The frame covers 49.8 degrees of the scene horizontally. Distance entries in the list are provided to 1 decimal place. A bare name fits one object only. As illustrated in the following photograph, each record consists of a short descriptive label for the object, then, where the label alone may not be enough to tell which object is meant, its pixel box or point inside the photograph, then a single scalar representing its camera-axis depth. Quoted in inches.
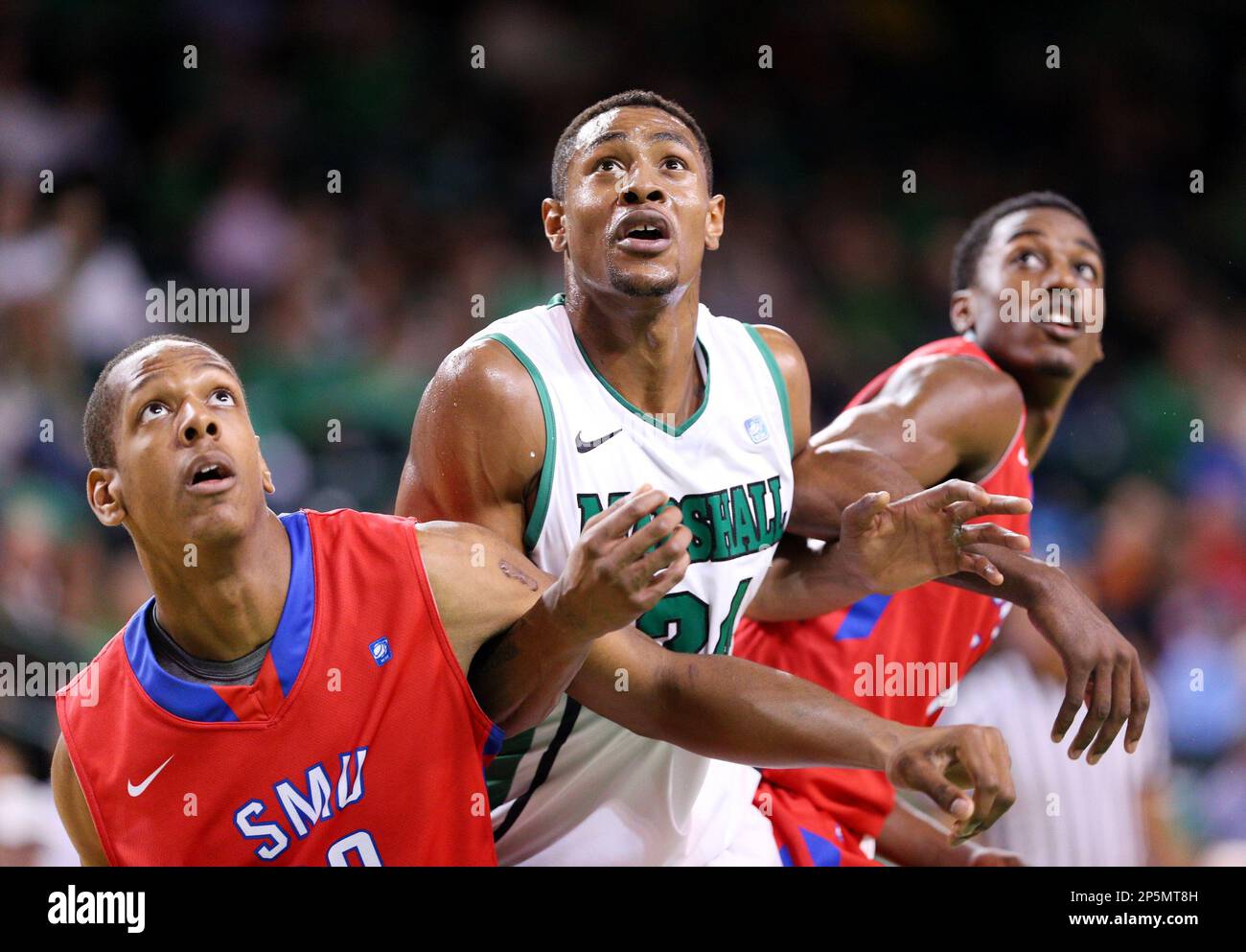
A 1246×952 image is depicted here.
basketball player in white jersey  97.7
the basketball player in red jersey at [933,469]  115.5
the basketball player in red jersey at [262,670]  84.5
